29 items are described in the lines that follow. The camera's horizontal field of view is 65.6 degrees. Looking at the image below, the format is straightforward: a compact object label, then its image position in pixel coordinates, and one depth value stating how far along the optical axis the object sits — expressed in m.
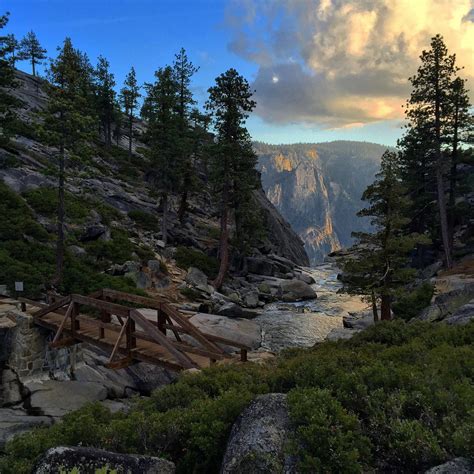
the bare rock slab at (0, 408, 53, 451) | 9.38
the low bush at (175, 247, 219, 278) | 32.00
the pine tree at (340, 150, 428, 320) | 18.98
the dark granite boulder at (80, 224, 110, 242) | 27.48
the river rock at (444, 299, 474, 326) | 12.92
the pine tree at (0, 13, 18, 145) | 25.11
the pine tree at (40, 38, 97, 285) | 19.73
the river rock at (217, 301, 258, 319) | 24.77
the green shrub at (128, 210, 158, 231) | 37.12
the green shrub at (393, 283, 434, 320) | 19.74
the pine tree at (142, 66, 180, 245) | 36.81
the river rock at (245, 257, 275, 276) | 39.56
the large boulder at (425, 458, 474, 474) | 3.89
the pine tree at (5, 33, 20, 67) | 24.89
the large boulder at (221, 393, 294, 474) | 4.61
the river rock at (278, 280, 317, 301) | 34.62
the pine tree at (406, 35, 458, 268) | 27.16
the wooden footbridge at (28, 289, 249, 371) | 10.16
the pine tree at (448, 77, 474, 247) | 27.56
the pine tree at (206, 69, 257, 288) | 30.58
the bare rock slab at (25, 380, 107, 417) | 11.36
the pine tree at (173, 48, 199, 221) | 38.81
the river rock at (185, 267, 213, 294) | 28.16
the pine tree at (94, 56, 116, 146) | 62.91
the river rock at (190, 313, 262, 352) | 18.97
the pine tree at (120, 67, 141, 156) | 61.84
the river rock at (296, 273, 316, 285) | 45.93
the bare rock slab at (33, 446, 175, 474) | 4.56
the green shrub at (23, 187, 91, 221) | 27.67
